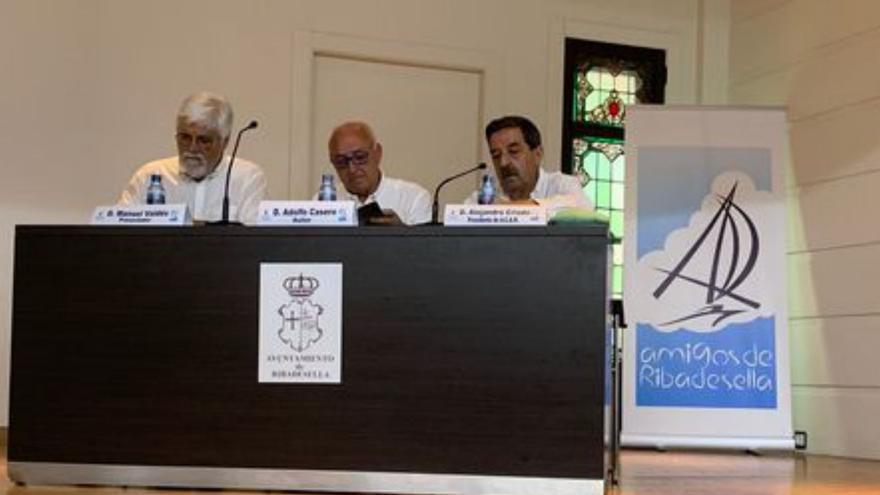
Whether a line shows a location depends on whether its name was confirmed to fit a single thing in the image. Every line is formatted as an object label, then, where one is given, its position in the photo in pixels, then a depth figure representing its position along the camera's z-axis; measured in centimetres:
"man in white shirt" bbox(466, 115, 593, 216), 382
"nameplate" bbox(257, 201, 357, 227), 270
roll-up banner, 475
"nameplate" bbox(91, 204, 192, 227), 274
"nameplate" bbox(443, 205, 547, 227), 265
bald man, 371
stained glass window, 554
